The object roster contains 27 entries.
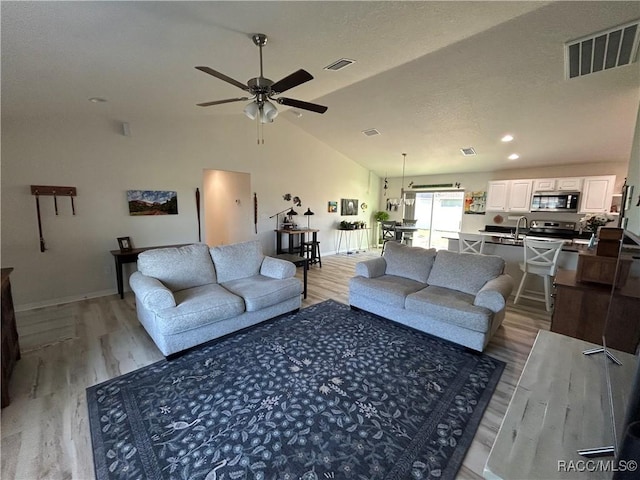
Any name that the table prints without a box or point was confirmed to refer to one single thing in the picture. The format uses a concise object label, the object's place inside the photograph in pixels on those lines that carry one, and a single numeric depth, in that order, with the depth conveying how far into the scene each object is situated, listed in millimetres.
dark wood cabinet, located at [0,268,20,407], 1932
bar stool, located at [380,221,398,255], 7584
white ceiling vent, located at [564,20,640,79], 2477
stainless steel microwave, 5469
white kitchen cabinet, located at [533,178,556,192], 5727
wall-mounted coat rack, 3566
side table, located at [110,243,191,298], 3989
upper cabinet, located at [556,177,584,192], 5434
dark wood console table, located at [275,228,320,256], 6089
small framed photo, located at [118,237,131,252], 4164
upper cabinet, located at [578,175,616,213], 5141
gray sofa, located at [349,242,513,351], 2615
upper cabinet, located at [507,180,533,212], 6074
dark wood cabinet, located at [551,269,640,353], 2496
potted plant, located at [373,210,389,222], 9211
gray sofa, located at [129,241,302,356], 2455
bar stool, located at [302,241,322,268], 6250
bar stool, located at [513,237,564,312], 3643
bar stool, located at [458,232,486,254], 4423
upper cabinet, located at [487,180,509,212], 6441
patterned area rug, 1514
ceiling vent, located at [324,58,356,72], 3164
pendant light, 8648
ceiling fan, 2231
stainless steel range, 5766
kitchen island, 3861
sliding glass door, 7887
